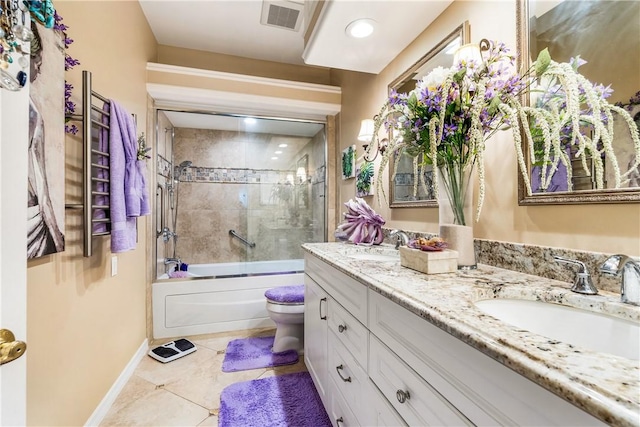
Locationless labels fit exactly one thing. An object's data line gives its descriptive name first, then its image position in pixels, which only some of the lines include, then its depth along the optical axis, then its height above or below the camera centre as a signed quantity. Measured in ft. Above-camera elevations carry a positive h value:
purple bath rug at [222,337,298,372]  6.66 -3.79
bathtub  8.13 -2.84
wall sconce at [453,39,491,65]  3.52 +2.11
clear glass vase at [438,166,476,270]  3.49 -0.03
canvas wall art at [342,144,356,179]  8.05 +1.50
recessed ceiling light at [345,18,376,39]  4.77 +3.33
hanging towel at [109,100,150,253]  4.77 +0.60
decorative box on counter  3.18 -0.60
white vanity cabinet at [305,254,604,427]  1.46 -1.29
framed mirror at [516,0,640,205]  2.43 +1.58
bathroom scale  7.05 -3.79
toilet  6.93 -2.70
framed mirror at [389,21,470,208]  4.46 +2.51
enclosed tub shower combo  10.12 +0.73
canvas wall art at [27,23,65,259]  3.14 +0.82
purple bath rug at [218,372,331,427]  4.85 -3.76
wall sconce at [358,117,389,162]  6.32 +1.86
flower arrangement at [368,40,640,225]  2.55 +1.07
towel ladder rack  4.11 +0.73
